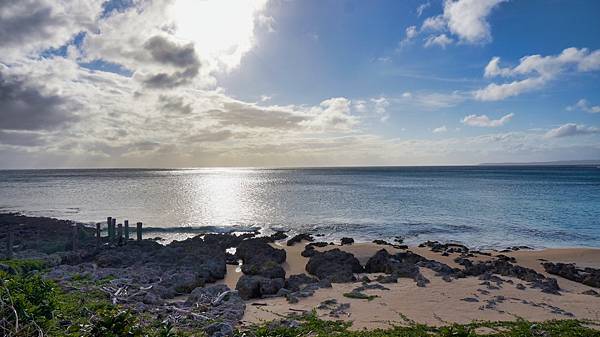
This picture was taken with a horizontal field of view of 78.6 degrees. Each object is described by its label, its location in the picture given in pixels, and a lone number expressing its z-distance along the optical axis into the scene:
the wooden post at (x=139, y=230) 28.01
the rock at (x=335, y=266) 17.09
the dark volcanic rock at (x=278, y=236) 31.87
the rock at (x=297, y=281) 15.24
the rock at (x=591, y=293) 15.80
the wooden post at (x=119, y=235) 27.67
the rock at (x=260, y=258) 17.27
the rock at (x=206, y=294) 12.52
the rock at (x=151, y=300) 12.12
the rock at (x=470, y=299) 13.93
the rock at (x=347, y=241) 29.58
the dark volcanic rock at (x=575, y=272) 18.12
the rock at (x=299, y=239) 29.89
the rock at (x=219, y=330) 9.44
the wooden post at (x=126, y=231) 28.20
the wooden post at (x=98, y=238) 26.36
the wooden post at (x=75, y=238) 23.91
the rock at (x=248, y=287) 14.23
